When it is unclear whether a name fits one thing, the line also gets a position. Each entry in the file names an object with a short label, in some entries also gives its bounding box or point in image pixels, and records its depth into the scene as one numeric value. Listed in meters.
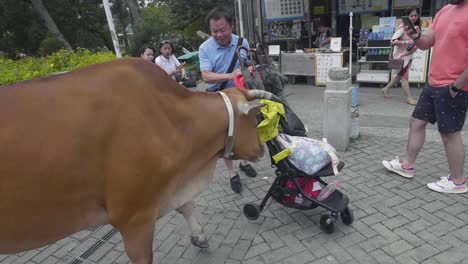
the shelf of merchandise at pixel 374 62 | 8.27
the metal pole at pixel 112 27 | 7.57
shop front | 8.41
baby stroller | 3.06
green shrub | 5.46
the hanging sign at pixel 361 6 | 9.73
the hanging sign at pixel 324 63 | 8.37
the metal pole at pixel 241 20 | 9.31
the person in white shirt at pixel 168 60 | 7.62
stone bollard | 4.73
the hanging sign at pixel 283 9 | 10.22
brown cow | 1.84
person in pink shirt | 3.21
